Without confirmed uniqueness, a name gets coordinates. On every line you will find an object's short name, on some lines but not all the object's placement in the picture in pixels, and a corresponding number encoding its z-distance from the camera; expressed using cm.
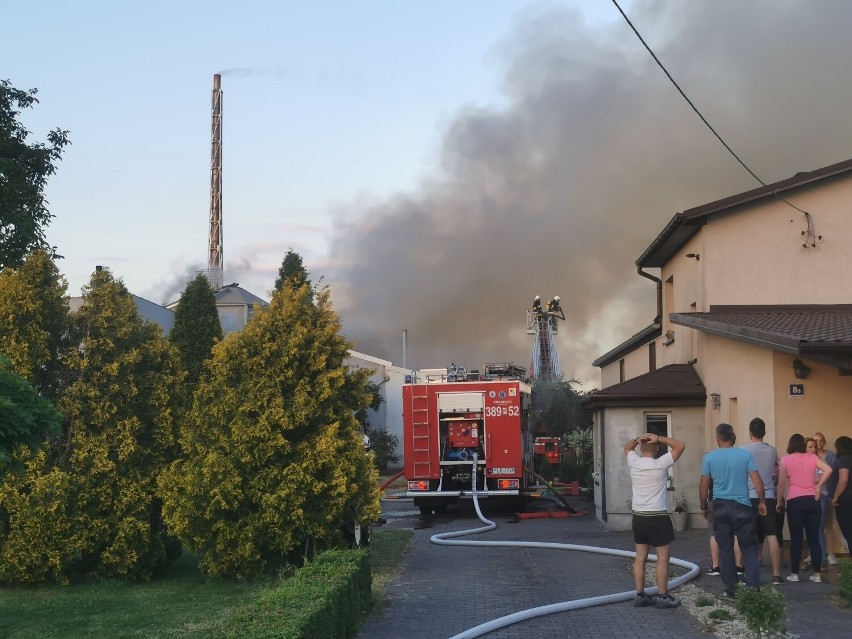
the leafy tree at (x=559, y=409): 4362
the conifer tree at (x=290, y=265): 3209
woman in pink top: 1118
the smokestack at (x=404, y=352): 6136
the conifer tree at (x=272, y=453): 1169
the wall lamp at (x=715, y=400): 1686
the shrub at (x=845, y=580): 961
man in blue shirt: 991
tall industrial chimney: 5184
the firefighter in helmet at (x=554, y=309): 5106
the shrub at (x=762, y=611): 750
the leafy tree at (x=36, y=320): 1247
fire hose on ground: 876
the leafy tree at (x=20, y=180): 2284
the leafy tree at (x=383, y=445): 4644
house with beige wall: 1725
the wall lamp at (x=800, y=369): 1352
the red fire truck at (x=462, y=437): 2236
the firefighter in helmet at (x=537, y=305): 5116
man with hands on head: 962
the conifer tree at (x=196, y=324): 2783
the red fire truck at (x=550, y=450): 3139
